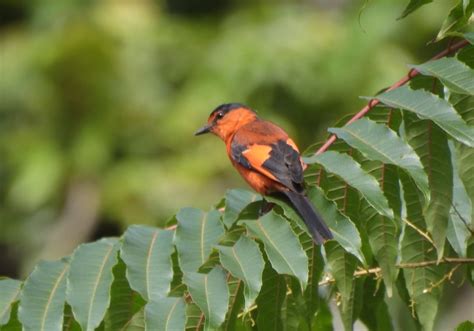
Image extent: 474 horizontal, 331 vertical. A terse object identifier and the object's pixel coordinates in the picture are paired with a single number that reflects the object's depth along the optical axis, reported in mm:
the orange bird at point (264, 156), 6473
